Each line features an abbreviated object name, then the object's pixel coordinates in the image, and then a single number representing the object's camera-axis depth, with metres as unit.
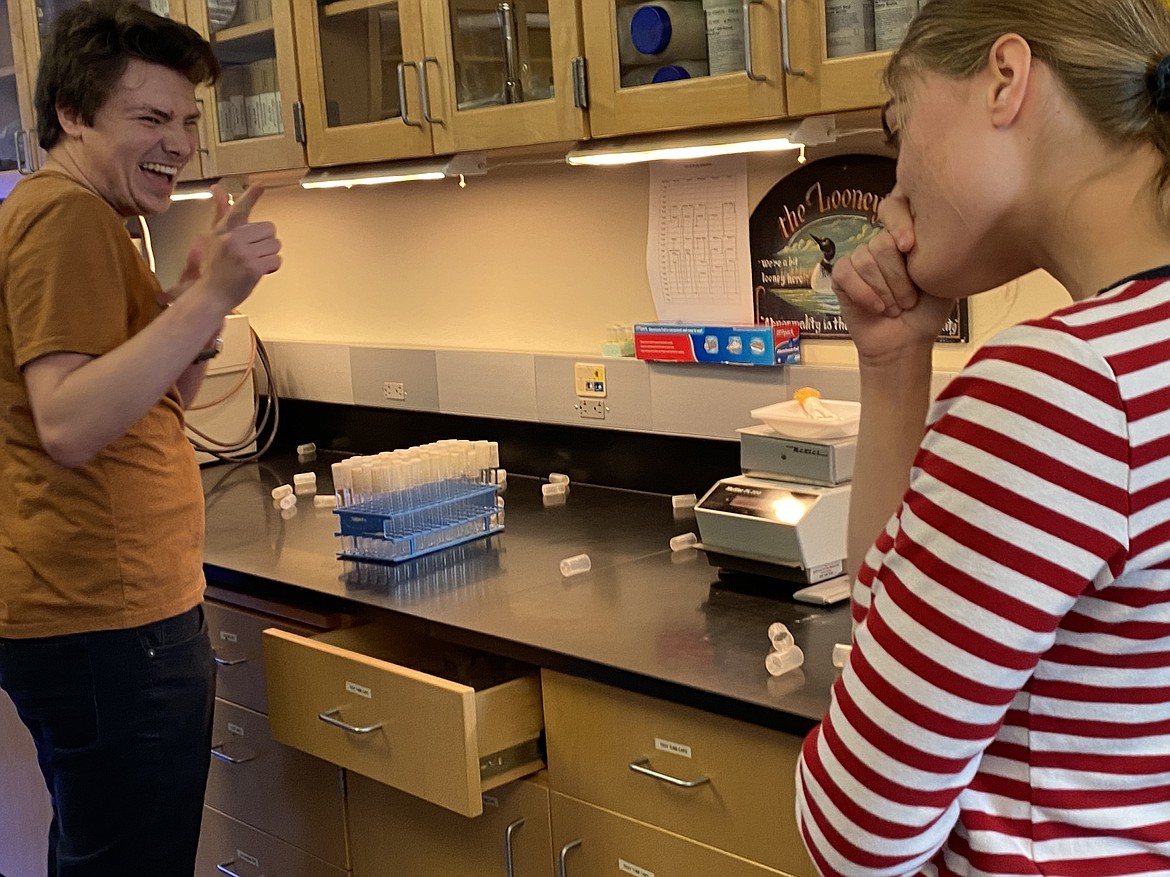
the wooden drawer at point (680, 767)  1.40
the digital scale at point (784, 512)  1.73
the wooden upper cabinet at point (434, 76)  2.06
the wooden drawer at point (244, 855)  2.09
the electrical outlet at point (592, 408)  2.47
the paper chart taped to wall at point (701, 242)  2.25
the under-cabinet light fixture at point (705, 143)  1.81
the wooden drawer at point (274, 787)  2.00
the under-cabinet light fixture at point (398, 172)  2.36
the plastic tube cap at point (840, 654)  1.45
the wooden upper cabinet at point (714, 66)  1.70
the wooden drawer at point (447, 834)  1.68
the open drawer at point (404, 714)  1.60
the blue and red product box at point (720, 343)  2.18
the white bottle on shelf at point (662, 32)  1.88
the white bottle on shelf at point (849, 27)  1.69
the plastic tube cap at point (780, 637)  1.49
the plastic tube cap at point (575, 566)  1.94
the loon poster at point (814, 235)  2.04
